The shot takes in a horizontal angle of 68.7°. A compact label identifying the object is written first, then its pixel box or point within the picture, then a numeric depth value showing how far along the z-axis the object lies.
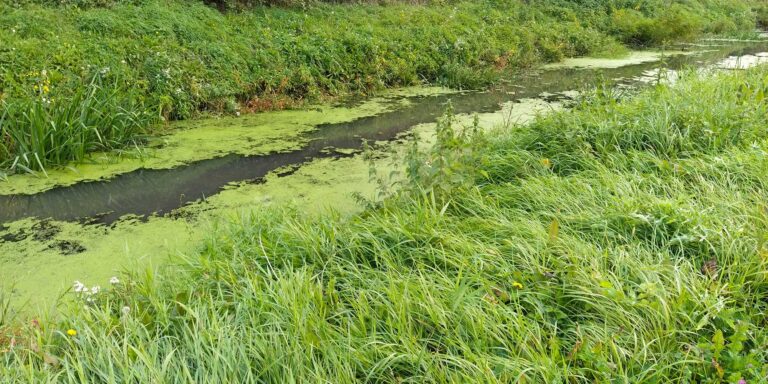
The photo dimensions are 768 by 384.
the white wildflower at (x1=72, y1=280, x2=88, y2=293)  2.52
